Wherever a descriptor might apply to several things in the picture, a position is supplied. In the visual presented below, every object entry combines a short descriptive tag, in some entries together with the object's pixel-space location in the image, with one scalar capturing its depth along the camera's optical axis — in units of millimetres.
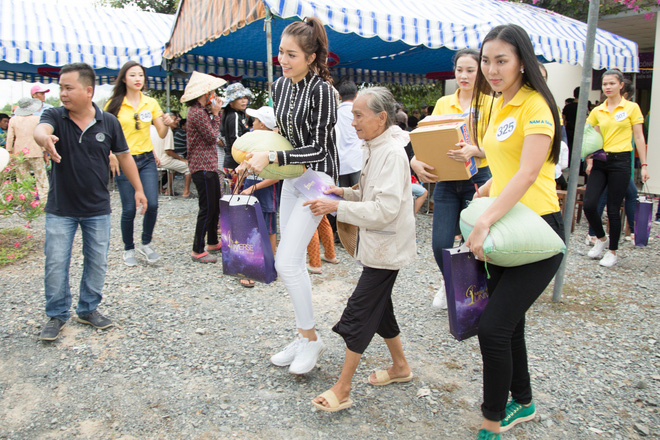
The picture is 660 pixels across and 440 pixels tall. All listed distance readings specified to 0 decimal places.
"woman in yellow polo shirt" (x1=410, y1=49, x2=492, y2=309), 3396
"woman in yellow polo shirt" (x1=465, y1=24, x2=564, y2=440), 1987
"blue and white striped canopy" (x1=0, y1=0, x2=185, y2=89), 9523
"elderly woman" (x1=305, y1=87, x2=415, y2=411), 2355
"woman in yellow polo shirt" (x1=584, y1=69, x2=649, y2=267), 5348
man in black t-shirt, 3252
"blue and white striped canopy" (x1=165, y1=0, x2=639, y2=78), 5543
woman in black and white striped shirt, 2666
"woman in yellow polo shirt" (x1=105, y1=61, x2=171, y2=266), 4871
